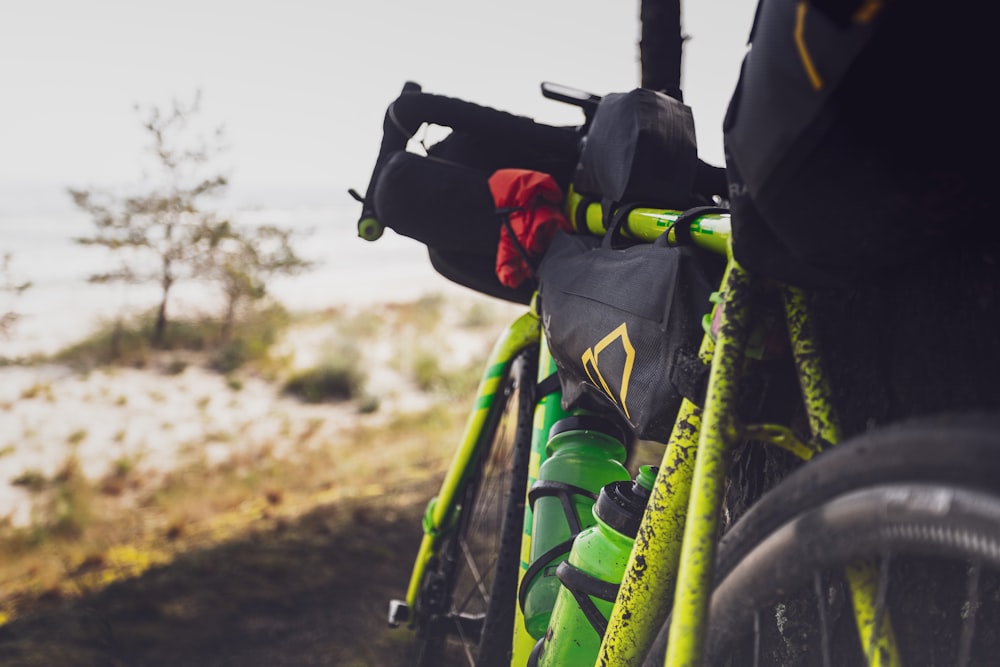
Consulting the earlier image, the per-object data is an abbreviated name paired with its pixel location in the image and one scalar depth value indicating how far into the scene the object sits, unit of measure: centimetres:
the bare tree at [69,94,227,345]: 779
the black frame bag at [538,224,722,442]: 86
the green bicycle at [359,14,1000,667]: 51
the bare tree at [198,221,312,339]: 832
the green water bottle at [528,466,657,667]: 101
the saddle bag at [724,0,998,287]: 45
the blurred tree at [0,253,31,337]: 572
